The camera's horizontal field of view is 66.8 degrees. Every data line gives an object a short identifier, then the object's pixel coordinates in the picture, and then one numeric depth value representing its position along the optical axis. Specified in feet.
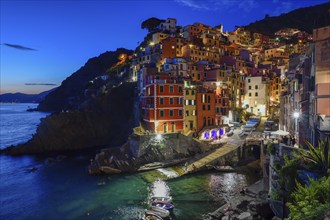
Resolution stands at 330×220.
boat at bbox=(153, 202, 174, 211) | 98.66
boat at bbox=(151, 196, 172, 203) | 104.24
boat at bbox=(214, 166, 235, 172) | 147.74
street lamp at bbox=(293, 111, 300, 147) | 124.06
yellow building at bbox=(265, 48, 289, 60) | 342.44
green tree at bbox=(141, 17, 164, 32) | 391.04
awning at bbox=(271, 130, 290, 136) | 131.79
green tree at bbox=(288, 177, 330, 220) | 40.01
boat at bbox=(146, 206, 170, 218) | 92.63
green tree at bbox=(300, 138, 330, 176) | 64.34
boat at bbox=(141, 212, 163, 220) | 91.06
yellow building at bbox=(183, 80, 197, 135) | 189.16
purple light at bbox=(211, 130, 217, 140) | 195.68
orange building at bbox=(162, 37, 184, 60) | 275.80
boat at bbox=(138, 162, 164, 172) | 154.30
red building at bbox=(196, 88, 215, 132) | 195.31
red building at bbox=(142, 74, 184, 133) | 177.27
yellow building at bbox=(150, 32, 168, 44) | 328.86
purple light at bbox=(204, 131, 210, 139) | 192.11
